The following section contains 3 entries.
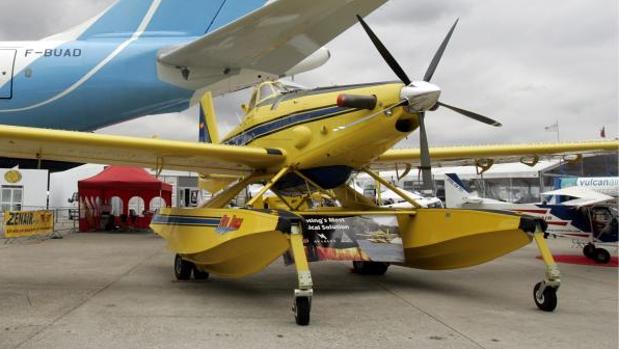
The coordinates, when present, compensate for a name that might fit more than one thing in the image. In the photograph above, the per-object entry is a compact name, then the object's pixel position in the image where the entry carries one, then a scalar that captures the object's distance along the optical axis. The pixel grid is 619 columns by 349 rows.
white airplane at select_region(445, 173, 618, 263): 9.65
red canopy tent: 17.95
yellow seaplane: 5.20
